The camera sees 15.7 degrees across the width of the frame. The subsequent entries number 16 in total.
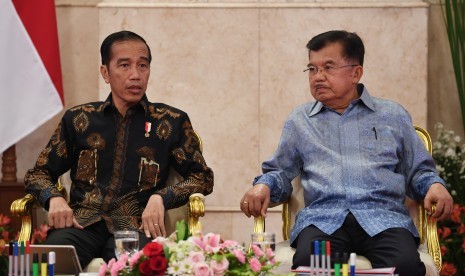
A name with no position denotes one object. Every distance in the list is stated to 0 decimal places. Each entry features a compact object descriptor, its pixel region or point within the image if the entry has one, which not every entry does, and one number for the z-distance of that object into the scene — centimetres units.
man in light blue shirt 720
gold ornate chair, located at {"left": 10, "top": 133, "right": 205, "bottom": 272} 738
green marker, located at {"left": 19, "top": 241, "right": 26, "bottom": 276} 548
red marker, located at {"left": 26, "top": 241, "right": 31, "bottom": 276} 547
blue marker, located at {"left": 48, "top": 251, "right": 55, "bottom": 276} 538
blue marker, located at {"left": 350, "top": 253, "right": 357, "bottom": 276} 535
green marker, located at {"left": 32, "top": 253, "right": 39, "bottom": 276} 537
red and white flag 973
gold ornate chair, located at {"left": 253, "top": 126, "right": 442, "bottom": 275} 718
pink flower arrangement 533
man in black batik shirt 759
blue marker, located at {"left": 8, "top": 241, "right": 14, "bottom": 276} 546
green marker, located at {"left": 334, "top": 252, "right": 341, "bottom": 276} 539
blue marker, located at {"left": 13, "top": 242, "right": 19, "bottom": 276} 550
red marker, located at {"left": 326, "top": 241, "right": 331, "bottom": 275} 548
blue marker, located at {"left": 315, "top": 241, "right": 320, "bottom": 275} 554
